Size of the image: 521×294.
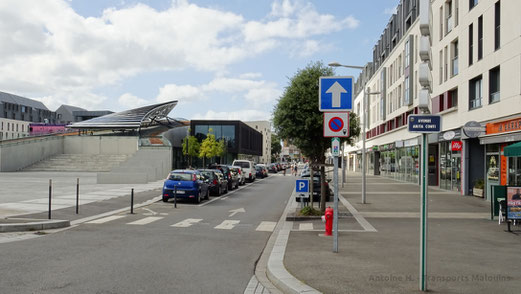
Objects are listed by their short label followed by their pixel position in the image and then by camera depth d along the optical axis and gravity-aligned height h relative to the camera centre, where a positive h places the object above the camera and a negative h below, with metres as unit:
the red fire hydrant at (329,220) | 10.66 -1.57
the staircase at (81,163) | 52.81 -1.19
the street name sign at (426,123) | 5.91 +0.47
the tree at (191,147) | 62.08 +1.13
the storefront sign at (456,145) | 24.53 +0.74
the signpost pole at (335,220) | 8.39 -1.23
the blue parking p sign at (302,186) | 14.87 -1.02
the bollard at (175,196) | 18.05 -1.78
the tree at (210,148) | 63.06 +0.96
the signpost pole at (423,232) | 5.73 -0.98
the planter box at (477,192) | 22.26 -1.75
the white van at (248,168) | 40.50 -1.19
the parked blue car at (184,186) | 19.61 -1.42
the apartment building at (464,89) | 19.11 +3.98
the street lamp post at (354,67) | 19.25 +4.09
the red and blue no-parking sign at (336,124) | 8.70 +0.65
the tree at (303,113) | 15.55 +1.54
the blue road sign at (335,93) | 8.87 +1.30
